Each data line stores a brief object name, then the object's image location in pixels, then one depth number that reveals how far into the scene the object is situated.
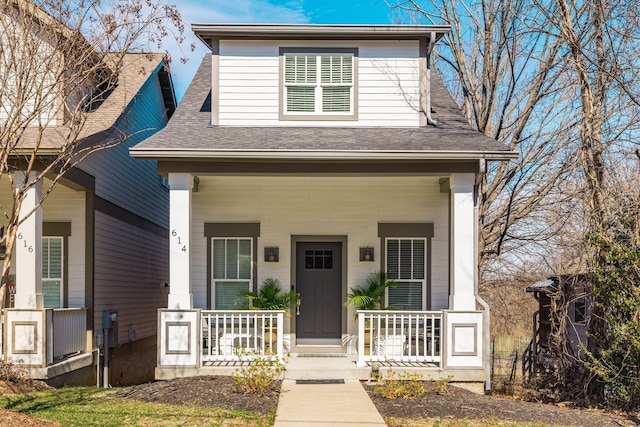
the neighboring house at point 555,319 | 11.86
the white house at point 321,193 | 11.33
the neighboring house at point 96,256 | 9.80
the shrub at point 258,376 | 8.60
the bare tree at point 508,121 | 15.63
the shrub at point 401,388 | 8.54
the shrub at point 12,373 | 9.12
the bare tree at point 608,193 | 10.08
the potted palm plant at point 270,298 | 11.07
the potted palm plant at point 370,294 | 11.11
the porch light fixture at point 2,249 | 9.99
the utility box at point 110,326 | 12.97
